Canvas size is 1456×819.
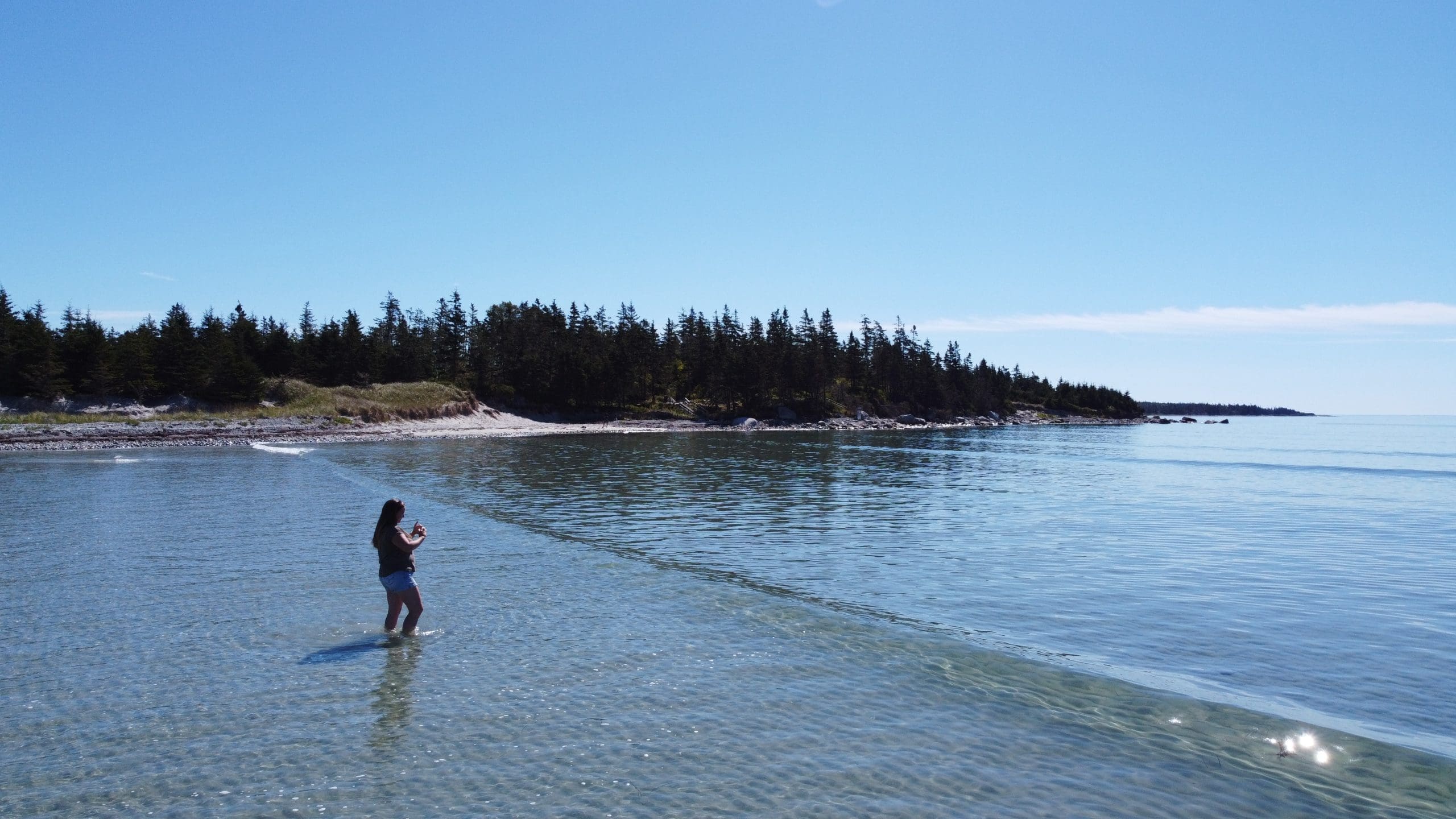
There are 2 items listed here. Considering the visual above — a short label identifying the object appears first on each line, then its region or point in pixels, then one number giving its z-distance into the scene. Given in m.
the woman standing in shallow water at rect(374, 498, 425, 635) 12.66
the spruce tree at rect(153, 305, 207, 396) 89.62
